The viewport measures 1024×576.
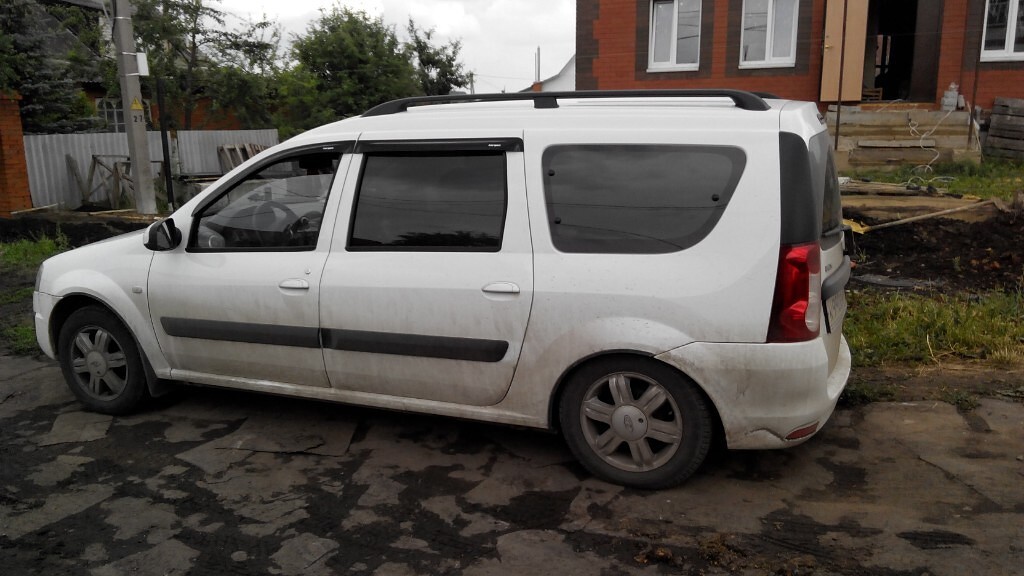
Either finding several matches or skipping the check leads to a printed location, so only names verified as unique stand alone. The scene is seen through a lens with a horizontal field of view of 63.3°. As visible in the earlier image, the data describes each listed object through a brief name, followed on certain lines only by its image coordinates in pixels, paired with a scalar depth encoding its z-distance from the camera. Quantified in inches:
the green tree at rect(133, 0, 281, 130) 788.0
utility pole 486.6
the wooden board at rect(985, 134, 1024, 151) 559.5
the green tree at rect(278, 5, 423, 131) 956.0
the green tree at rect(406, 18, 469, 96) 1208.2
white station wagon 142.5
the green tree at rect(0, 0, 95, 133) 569.6
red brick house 604.7
